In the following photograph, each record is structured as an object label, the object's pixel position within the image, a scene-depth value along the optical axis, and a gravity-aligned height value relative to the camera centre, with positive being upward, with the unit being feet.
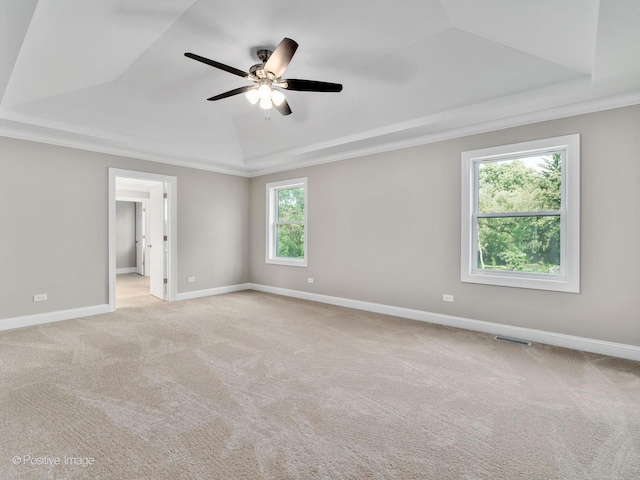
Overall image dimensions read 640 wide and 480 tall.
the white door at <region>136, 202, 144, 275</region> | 32.50 -0.51
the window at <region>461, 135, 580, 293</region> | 11.59 +0.83
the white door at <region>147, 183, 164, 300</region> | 19.75 -0.24
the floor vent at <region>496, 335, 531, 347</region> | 12.04 -3.90
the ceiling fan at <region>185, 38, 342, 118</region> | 9.00 +4.59
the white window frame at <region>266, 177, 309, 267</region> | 20.90 +1.13
